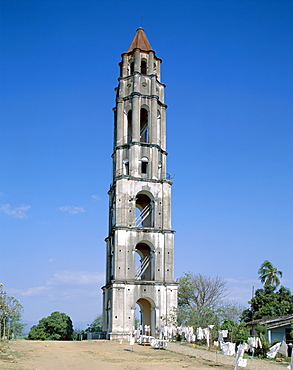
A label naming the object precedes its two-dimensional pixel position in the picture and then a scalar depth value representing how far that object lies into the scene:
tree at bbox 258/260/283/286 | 58.33
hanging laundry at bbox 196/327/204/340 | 32.00
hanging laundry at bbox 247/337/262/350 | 25.64
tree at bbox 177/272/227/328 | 50.51
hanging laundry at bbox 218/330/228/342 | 28.56
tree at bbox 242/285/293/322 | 48.17
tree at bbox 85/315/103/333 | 69.04
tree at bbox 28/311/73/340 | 50.25
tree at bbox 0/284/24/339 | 36.12
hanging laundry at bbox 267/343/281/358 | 20.39
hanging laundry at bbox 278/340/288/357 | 24.39
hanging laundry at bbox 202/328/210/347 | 30.27
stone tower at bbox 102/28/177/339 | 41.84
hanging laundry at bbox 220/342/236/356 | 21.23
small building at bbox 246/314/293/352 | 31.44
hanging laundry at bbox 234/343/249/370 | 16.73
